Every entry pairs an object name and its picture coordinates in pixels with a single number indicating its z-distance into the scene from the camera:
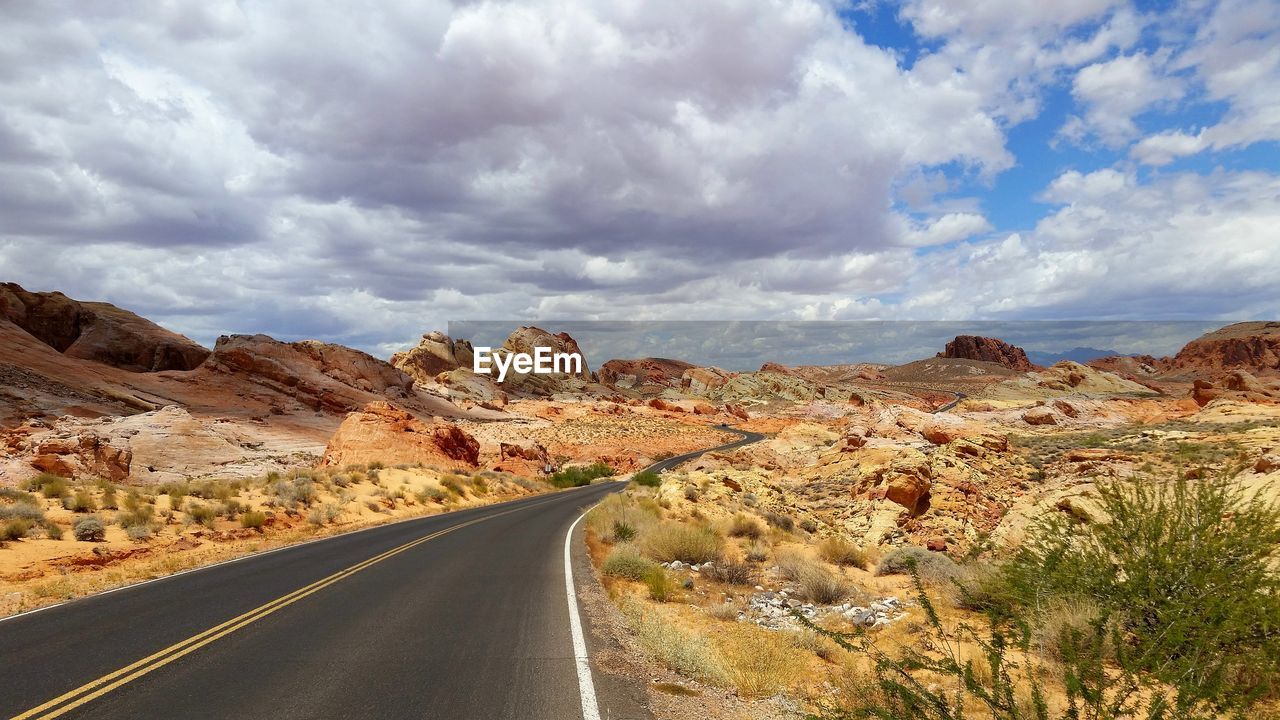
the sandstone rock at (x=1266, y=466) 14.99
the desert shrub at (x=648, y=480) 30.82
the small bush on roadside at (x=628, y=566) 12.95
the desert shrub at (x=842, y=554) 15.59
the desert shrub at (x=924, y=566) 12.02
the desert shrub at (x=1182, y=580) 6.08
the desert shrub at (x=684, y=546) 15.00
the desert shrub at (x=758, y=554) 15.56
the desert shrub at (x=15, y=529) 16.02
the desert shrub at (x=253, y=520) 21.05
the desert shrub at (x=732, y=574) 13.41
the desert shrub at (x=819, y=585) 11.82
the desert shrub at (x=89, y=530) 17.05
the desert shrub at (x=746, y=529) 18.28
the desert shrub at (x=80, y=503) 19.69
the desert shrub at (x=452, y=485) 35.19
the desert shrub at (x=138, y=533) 17.56
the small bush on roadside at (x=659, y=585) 11.33
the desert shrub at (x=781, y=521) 19.72
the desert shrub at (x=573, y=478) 49.75
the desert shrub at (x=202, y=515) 20.43
